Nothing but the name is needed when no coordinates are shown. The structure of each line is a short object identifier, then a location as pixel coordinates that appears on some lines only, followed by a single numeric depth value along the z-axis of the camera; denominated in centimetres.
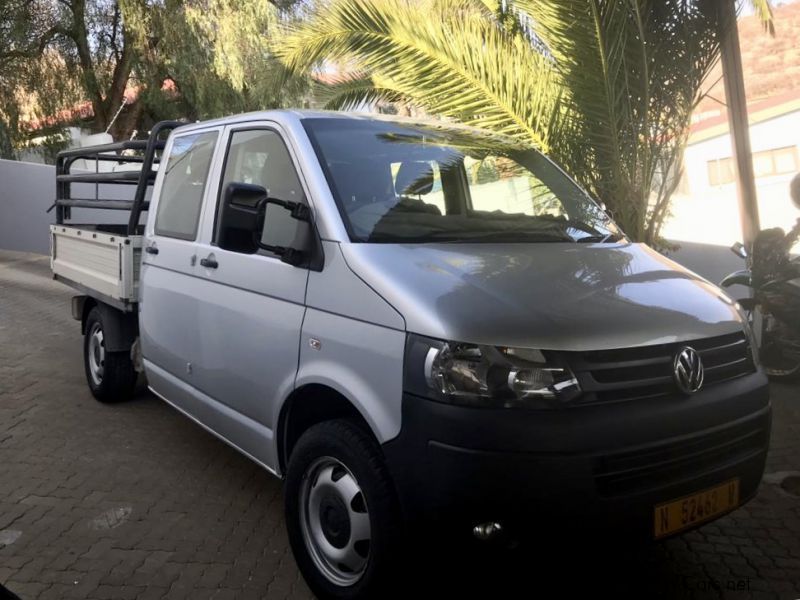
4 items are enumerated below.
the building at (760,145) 799
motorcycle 620
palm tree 594
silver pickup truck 248
